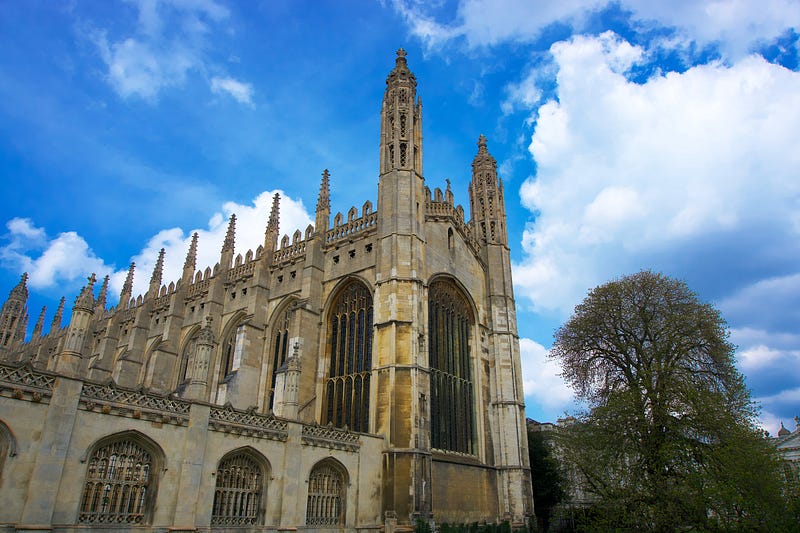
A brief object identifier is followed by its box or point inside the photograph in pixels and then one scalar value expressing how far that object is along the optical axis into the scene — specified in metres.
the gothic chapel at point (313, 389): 12.16
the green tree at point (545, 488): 32.19
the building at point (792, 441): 37.61
